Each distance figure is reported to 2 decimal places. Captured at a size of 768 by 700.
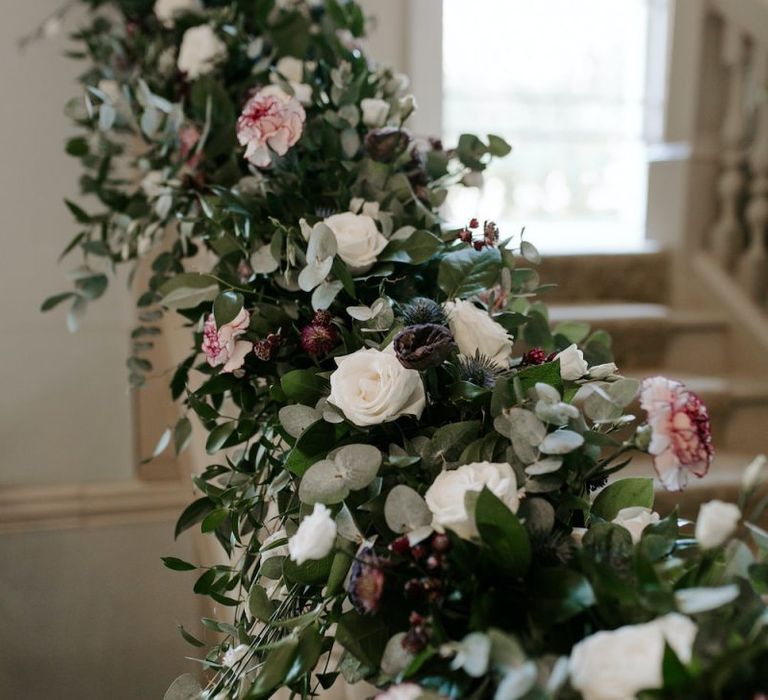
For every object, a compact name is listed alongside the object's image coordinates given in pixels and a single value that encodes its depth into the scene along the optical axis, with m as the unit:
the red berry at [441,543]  0.55
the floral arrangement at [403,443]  0.51
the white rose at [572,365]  0.70
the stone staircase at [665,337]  2.19
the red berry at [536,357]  0.75
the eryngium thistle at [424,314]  0.77
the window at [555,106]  3.78
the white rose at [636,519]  0.63
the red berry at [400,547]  0.58
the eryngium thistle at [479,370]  0.73
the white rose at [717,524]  0.47
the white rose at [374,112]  1.13
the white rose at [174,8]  1.41
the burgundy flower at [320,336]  0.81
